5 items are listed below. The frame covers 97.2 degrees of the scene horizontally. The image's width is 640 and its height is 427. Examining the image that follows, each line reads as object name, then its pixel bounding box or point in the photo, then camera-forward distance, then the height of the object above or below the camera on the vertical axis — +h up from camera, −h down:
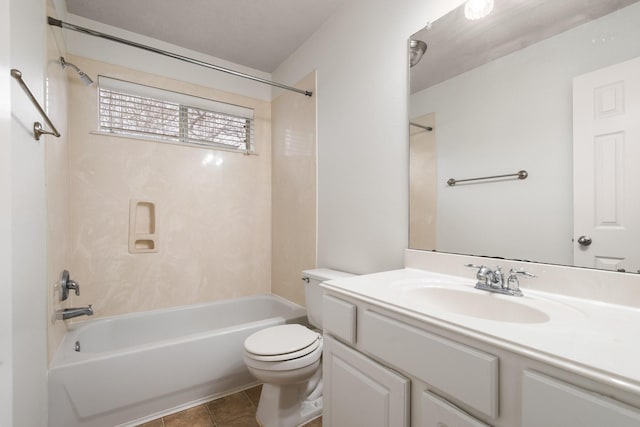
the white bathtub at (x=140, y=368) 1.39 -0.87
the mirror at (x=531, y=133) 0.85 +0.30
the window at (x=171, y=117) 2.03 +0.78
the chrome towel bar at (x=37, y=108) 0.88 +0.40
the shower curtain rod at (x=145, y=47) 1.39 +0.95
